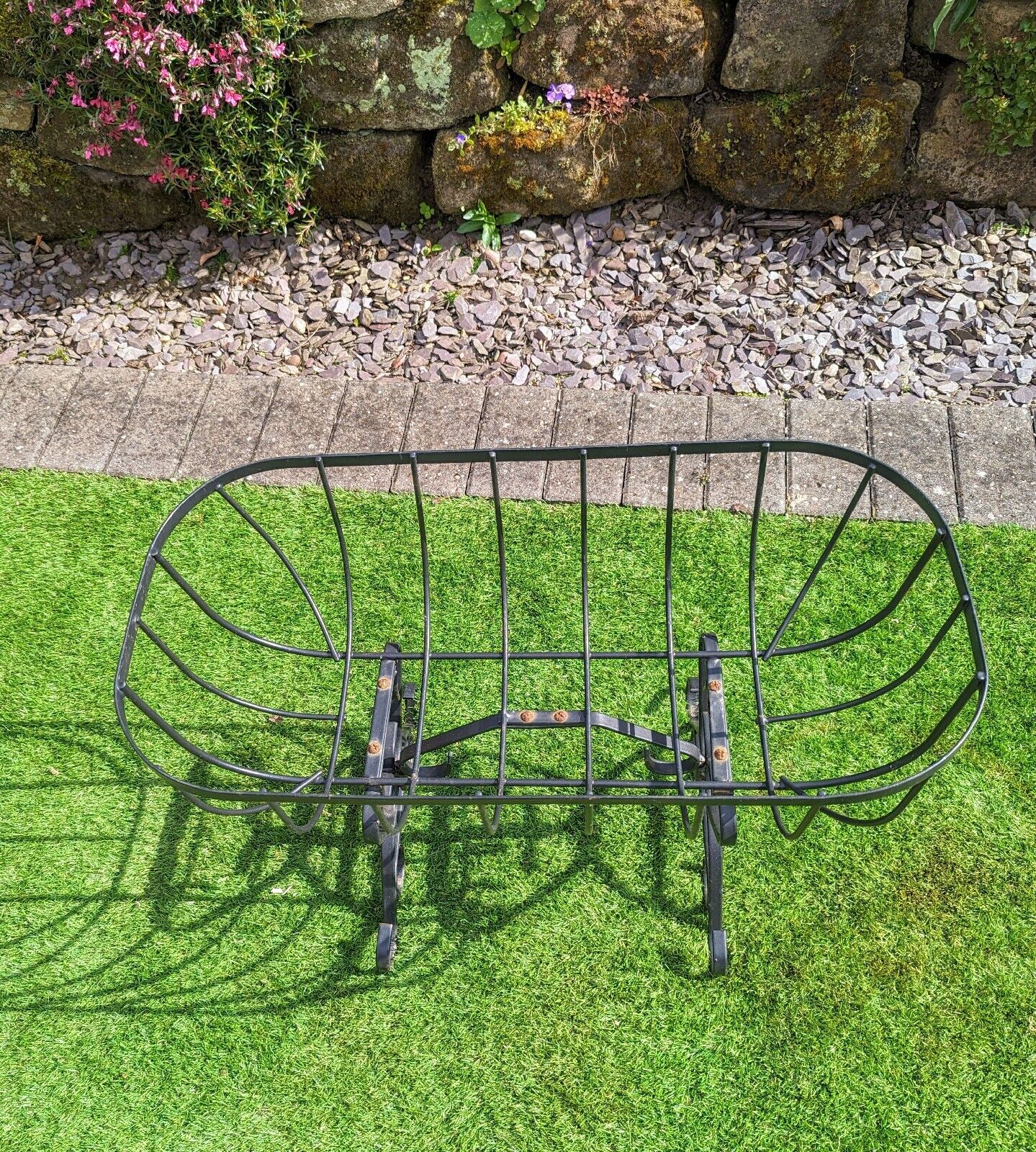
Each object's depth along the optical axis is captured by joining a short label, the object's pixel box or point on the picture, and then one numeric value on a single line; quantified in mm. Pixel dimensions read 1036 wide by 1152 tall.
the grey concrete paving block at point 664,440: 3125
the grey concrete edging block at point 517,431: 3203
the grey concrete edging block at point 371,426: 3266
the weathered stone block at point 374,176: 3766
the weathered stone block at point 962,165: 3549
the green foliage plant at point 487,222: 3824
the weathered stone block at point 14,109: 3740
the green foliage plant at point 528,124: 3617
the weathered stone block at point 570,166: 3650
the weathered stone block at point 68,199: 3908
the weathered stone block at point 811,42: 3441
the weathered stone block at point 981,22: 3338
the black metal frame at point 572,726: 1717
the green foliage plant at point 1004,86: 3348
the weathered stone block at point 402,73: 3549
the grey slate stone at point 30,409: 3422
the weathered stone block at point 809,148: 3535
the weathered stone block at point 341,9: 3475
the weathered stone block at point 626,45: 3510
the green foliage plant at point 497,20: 3539
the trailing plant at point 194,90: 3328
